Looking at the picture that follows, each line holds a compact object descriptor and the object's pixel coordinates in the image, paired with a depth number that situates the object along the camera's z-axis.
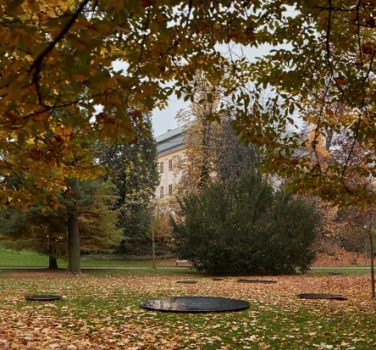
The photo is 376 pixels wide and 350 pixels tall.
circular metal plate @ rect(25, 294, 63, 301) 11.09
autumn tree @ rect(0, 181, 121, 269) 22.72
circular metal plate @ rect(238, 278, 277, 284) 17.66
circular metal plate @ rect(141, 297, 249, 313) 8.73
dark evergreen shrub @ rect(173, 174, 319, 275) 22.14
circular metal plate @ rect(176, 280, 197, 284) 17.53
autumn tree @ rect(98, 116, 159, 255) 36.53
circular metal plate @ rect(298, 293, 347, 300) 11.73
